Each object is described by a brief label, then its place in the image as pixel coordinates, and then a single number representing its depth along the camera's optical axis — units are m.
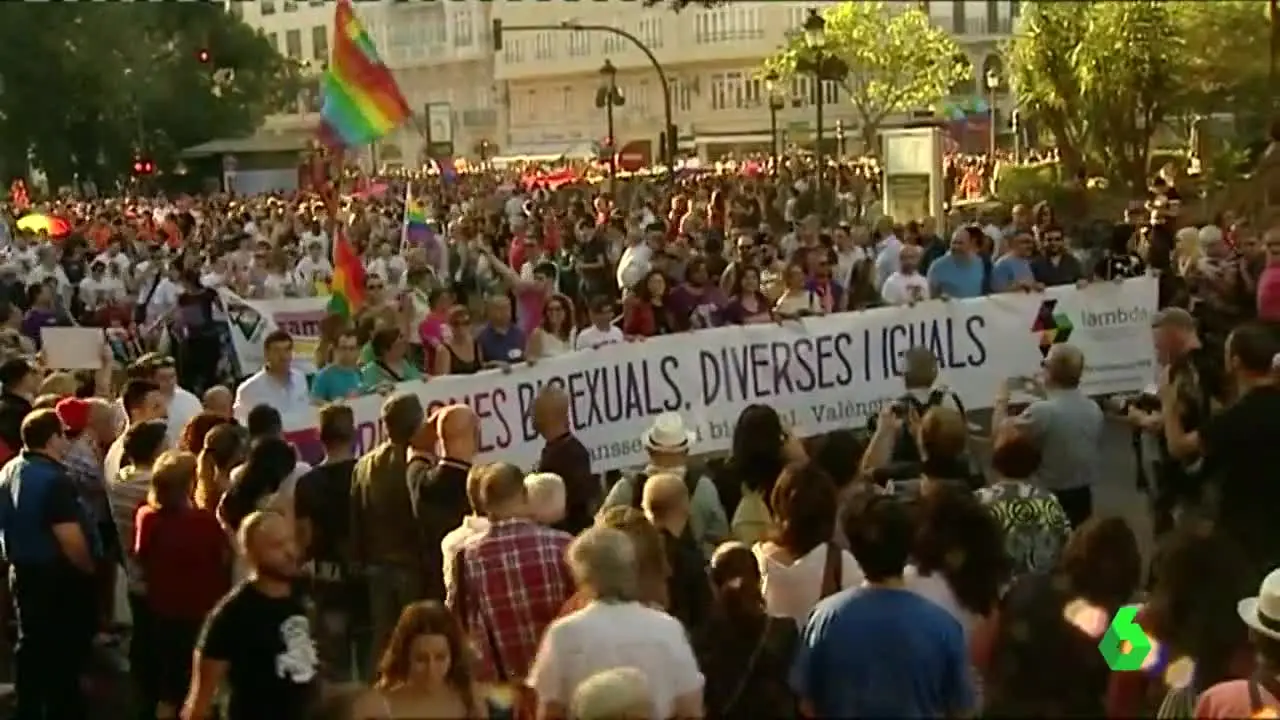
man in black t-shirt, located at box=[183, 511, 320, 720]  11.28
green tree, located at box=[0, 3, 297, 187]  105.62
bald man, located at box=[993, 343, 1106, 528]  15.61
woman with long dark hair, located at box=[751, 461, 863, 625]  11.39
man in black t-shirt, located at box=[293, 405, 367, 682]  14.73
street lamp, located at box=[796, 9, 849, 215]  53.25
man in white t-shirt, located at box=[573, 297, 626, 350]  22.07
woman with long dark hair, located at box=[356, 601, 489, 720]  9.28
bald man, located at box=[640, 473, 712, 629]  11.92
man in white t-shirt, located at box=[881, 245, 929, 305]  25.80
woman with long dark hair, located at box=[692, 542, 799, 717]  10.50
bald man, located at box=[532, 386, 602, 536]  15.20
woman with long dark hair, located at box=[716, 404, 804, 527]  13.68
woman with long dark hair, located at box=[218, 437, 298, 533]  13.84
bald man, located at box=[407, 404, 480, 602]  14.02
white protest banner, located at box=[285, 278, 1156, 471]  19.84
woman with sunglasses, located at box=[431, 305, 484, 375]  21.64
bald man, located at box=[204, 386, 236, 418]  17.09
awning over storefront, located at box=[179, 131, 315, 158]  110.00
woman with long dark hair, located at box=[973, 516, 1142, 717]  7.30
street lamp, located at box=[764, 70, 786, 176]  88.92
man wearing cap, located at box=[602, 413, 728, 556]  13.91
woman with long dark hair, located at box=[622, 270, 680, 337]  24.53
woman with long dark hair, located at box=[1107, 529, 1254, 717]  9.09
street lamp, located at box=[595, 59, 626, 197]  72.50
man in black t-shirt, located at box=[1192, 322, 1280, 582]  13.81
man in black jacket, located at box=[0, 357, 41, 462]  17.28
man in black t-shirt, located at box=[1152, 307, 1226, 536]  15.94
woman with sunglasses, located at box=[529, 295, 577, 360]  22.20
